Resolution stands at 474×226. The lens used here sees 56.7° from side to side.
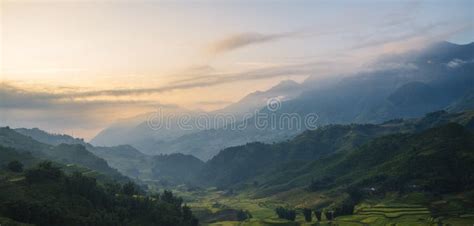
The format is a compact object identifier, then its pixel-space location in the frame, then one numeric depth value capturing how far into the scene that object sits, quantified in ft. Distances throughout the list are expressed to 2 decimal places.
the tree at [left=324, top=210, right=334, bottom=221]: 594.53
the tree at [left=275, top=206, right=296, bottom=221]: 643.86
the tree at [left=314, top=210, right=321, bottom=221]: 604.99
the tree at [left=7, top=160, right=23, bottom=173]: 526.57
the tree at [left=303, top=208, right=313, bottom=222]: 616.14
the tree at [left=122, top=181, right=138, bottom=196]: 573.29
